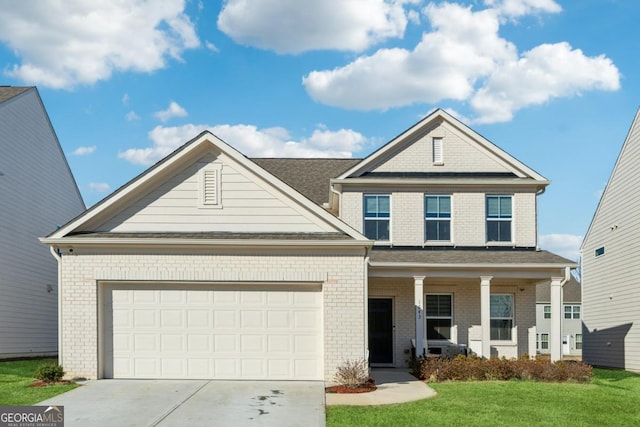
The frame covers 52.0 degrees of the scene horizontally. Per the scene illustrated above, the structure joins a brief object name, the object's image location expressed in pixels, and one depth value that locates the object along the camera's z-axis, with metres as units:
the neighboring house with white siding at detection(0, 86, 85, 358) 22.84
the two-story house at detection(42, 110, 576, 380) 15.70
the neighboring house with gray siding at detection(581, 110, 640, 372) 23.12
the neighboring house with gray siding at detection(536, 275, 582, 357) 47.34
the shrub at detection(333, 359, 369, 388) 14.83
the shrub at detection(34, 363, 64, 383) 15.04
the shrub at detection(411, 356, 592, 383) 16.73
